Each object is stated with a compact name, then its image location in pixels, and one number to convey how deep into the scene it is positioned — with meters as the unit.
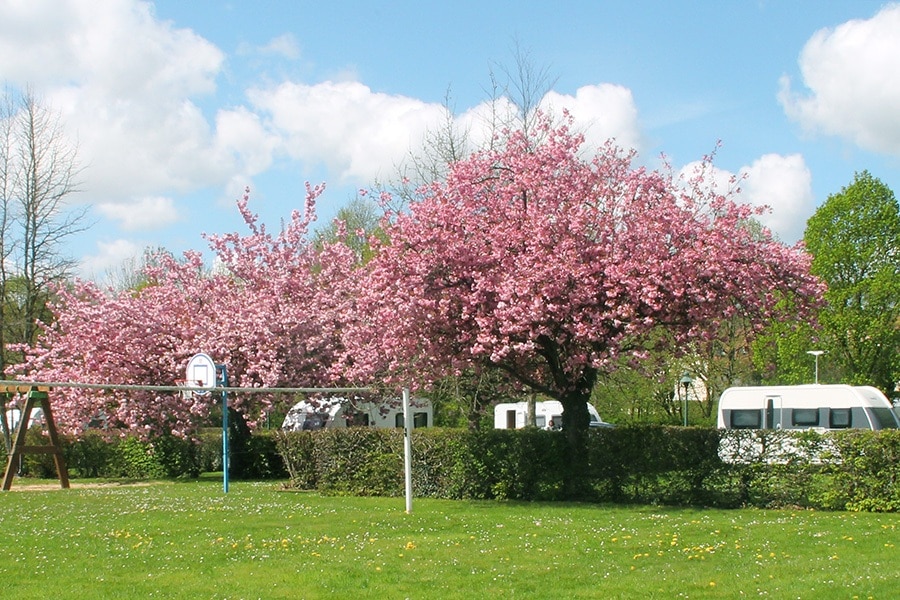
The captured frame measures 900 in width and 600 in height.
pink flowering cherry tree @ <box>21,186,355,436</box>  25.09
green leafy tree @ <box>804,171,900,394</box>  38.00
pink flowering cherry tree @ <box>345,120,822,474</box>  15.03
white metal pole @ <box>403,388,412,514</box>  15.59
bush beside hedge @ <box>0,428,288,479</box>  26.38
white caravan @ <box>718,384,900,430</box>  28.08
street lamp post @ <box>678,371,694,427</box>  37.62
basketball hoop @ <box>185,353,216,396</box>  21.91
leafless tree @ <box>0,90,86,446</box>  31.39
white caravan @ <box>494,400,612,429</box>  38.31
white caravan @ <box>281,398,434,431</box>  26.77
